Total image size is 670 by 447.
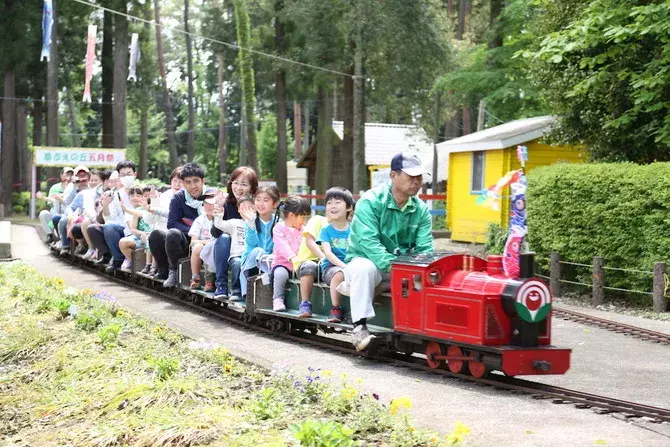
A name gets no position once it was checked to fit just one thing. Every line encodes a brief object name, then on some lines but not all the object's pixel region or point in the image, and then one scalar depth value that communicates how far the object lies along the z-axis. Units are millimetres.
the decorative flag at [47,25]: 37250
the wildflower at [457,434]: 6105
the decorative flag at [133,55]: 43375
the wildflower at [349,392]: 7434
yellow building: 28266
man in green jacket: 10117
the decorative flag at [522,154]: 9094
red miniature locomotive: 8781
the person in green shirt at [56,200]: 23703
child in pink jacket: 12297
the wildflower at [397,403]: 6810
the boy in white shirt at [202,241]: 14773
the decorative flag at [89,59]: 38428
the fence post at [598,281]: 17062
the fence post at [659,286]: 15742
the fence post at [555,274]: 18391
